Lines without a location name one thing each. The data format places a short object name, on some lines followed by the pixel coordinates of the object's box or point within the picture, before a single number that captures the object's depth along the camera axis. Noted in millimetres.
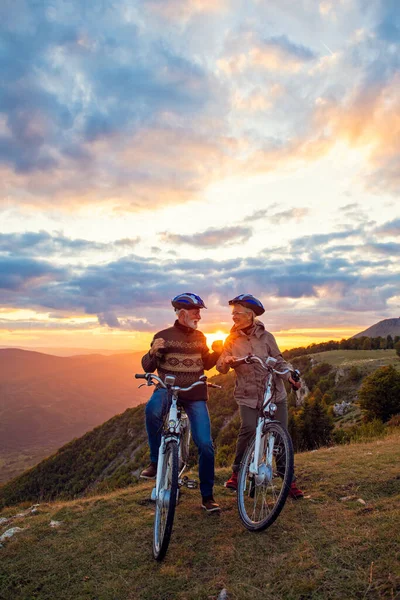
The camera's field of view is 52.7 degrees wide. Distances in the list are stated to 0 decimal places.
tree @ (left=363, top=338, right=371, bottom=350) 71088
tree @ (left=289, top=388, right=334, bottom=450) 19539
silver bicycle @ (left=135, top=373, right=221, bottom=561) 4348
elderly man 5504
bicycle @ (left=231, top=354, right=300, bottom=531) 4996
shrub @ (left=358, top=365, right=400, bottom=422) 22812
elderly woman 5895
